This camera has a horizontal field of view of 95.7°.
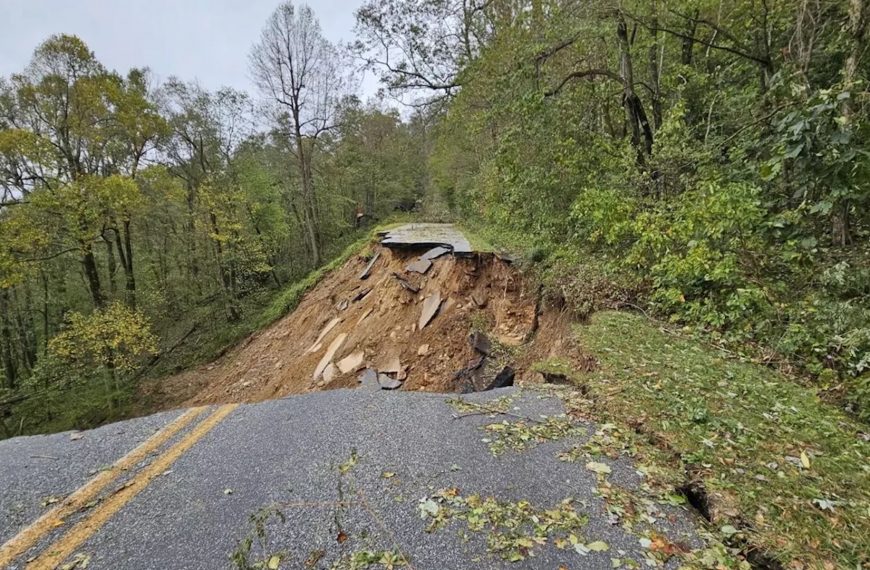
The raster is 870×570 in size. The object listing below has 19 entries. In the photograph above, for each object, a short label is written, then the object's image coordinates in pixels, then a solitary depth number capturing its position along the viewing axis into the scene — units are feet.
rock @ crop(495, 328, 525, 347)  21.66
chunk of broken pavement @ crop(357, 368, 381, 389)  20.92
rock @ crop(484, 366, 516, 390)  17.86
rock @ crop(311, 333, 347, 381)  25.65
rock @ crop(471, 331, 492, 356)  21.43
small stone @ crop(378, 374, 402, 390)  20.98
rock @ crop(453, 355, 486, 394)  19.43
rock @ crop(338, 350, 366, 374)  23.74
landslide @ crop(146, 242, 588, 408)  21.16
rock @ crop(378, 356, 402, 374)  22.15
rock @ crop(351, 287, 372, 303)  32.75
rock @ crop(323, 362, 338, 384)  23.91
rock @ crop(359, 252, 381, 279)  36.26
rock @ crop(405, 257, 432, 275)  28.50
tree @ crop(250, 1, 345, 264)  49.55
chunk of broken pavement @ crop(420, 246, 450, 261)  29.25
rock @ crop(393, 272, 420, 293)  27.31
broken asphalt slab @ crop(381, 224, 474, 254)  30.22
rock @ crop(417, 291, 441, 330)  24.48
